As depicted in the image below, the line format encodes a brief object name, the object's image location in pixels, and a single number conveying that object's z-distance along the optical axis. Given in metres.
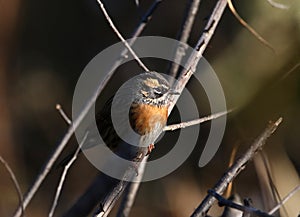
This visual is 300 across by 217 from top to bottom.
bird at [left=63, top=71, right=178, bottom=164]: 7.39
